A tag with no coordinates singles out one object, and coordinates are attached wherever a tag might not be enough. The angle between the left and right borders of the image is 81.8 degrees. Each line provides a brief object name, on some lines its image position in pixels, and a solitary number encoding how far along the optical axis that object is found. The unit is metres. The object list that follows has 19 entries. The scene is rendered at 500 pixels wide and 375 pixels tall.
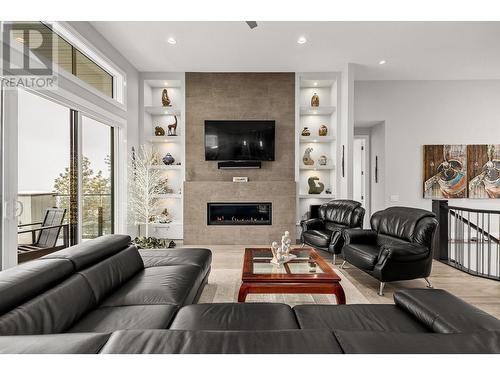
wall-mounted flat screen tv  5.60
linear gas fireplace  5.59
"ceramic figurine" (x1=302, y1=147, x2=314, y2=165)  5.74
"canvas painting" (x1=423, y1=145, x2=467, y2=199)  5.78
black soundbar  5.63
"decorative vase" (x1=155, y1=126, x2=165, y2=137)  5.83
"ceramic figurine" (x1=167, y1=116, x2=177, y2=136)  5.78
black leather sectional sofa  0.95
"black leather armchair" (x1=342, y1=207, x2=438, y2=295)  2.92
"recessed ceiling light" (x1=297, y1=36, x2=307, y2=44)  4.20
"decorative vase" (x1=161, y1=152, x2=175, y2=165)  5.76
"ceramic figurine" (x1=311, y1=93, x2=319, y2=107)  5.74
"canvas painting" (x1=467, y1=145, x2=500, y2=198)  5.77
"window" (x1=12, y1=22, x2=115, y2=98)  2.98
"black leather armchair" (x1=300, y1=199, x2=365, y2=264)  3.95
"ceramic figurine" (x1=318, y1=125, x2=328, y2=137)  5.73
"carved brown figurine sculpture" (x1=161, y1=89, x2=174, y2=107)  5.79
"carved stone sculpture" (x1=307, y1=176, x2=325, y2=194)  5.75
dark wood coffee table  2.35
